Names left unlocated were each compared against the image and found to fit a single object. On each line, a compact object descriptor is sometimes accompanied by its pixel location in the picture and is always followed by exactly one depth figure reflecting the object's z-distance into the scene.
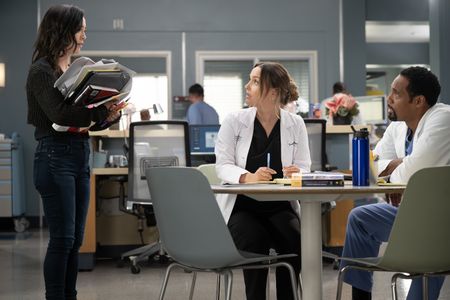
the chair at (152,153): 5.91
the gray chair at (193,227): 2.71
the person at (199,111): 9.50
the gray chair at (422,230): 2.52
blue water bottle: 2.74
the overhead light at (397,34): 14.90
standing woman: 3.17
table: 2.48
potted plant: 6.57
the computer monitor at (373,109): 8.95
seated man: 3.25
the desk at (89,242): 5.88
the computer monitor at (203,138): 6.86
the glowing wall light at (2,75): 10.18
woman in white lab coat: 3.26
